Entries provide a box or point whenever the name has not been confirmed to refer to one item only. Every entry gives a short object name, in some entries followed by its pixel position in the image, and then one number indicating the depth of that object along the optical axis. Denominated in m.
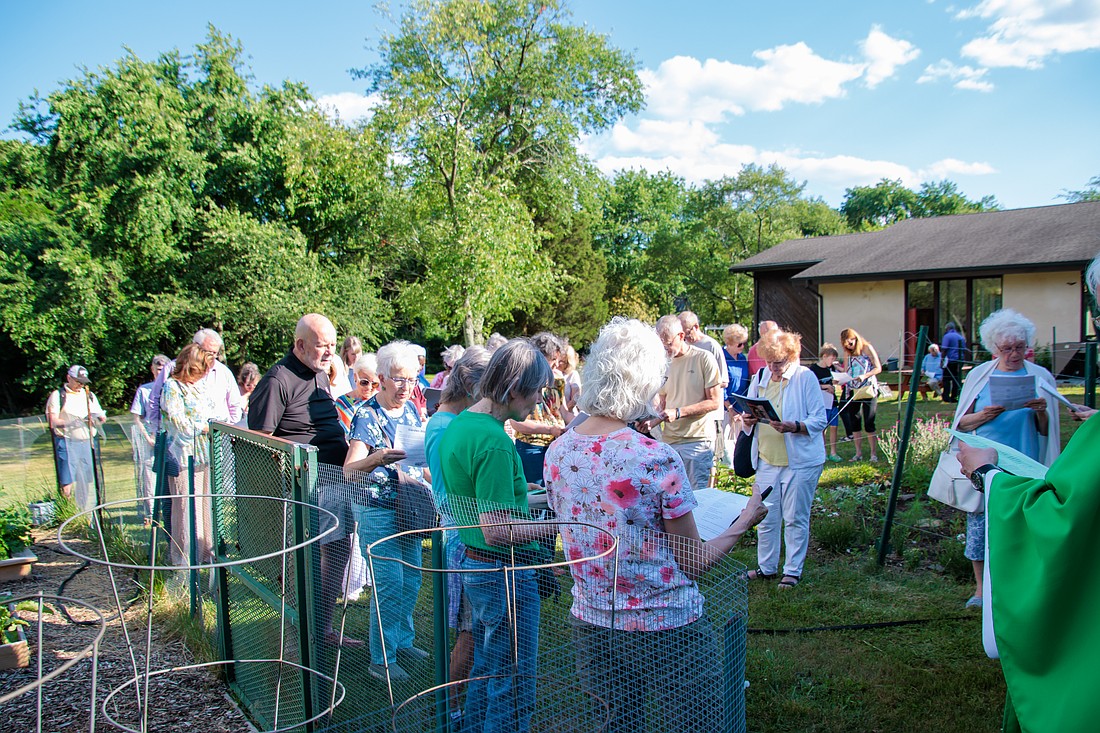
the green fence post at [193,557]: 3.23
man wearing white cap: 8.18
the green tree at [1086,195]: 42.66
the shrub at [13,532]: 6.38
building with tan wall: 19.80
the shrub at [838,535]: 6.14
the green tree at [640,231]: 45.72
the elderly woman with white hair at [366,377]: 5.04
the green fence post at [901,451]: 5.60
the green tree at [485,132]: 23.09
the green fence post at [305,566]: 3.02
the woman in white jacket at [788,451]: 5.21
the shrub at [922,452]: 7.53
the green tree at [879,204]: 72.44
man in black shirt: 4.37
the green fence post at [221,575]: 3.83
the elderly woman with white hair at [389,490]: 3.41
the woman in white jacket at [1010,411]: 4.58
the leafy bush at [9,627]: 4.35
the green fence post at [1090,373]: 4.89
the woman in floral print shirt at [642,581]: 2.38
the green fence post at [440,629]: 2.43
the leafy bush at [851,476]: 8.19
